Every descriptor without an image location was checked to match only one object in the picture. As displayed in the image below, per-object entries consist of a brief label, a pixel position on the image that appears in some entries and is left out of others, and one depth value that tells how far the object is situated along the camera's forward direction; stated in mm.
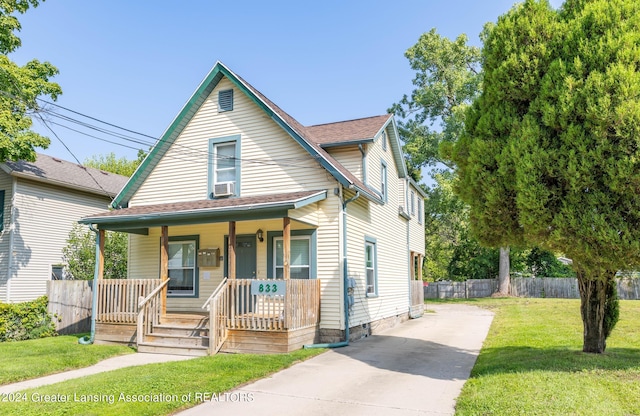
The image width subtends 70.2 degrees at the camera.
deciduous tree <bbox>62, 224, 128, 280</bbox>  17688
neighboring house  16312
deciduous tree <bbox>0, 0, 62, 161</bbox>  13500
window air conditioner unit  13141
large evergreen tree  6809
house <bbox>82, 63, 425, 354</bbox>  10555
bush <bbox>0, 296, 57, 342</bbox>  12904
